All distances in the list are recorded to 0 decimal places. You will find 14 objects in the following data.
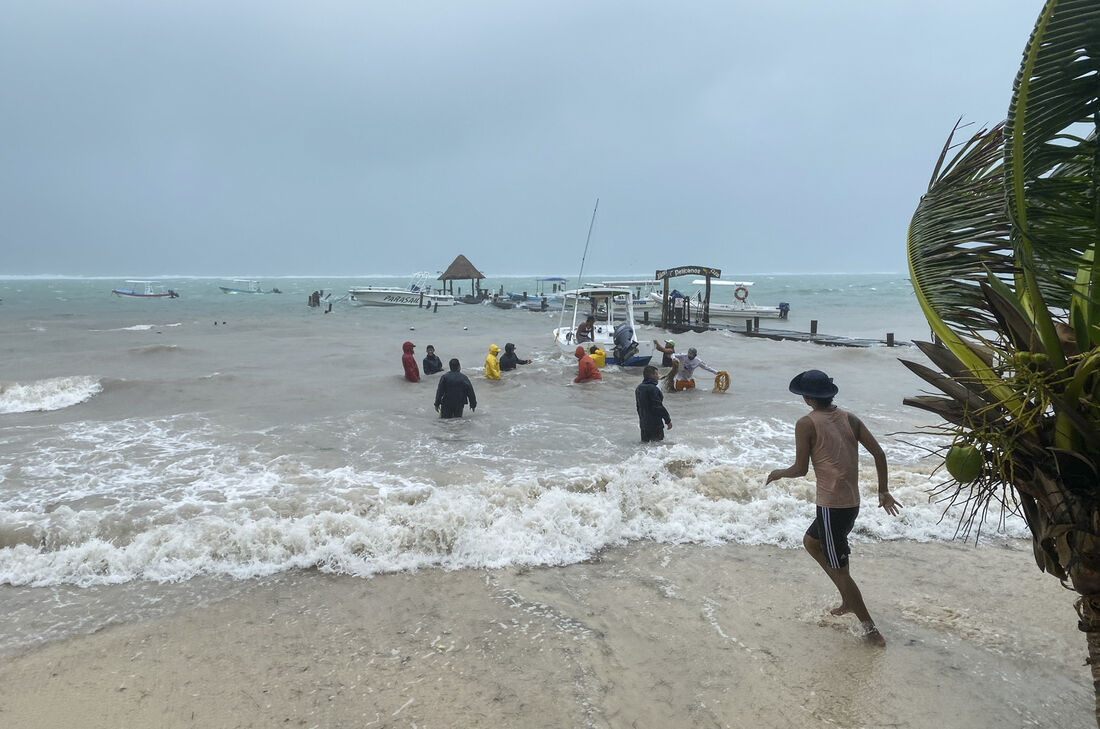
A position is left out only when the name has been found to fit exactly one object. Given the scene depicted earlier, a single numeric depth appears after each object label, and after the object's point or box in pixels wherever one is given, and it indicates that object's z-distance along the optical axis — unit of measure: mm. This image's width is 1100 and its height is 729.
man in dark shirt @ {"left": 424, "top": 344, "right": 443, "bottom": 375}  16350
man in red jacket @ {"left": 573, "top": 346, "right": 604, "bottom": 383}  15414
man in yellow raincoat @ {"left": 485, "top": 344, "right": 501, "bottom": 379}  15719
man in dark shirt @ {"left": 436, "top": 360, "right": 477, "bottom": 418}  11375
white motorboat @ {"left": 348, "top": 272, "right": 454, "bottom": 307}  52719
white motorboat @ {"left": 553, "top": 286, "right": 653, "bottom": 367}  17953
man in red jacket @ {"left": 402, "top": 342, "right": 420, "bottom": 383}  15422
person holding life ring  14367
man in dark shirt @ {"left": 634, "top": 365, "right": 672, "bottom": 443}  9250
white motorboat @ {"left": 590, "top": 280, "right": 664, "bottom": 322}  42225
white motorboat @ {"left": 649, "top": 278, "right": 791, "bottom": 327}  35719
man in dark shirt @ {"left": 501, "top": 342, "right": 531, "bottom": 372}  17250
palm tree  2090
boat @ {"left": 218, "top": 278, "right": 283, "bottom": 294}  90588
